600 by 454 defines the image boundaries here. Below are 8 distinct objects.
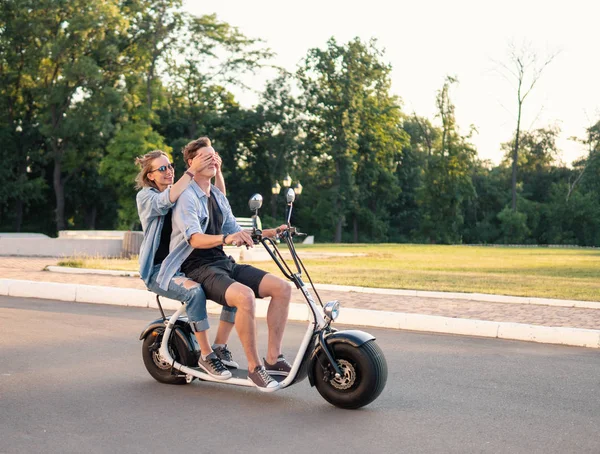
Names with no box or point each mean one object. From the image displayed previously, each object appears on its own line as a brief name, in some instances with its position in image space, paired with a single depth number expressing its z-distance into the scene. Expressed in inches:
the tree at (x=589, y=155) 2578.7
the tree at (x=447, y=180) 2421.3
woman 223.6
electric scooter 206.2
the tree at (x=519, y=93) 2240.4
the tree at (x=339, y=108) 2317.9
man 215.0
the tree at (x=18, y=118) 1852.9
